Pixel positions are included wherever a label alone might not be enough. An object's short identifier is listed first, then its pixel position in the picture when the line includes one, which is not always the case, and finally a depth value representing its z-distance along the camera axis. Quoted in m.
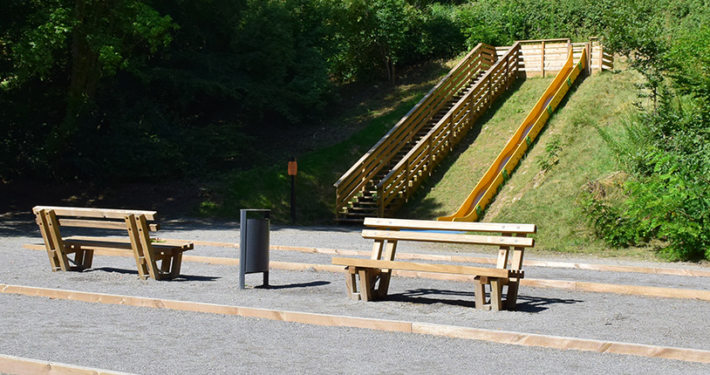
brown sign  19.25
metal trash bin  8.83
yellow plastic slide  16.61
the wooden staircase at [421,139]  19.23
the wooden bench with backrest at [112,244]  9.42
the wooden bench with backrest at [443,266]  7.41
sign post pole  19.22
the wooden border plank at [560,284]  8.20
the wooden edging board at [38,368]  4.68
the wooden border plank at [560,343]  5.31
